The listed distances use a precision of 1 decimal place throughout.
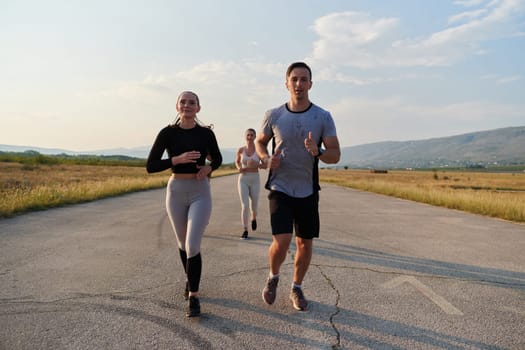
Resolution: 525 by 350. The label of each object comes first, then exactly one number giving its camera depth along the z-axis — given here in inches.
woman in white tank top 244.4
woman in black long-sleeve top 126.3
